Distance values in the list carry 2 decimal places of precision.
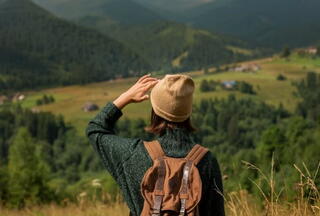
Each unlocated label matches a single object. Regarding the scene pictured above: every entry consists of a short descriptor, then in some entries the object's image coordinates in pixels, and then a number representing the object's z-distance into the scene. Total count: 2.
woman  2.82
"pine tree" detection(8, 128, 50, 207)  21.07
